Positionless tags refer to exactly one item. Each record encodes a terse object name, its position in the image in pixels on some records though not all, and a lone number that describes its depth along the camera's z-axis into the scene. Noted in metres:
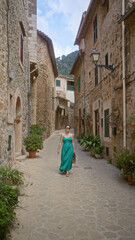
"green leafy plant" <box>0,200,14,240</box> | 2.32
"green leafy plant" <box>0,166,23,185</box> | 4.18
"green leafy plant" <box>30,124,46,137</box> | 13.21
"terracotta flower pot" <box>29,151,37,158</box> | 9.39
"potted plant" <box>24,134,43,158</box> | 9.27
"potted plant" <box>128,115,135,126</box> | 6.26
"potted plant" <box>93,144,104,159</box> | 9.52
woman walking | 6.42
